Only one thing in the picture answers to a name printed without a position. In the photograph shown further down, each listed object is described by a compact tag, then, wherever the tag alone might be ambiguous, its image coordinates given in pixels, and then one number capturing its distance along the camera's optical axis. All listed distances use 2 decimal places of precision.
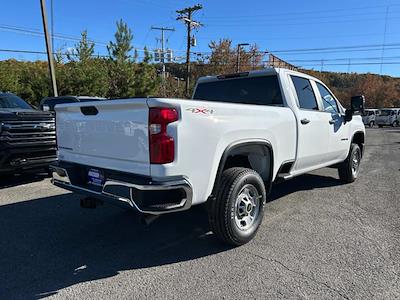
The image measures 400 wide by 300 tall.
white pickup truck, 3.32
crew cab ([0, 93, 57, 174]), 6.45
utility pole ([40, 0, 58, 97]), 18.05
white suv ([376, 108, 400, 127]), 44.22
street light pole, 47.44
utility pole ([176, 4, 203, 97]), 37.84
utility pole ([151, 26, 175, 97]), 30.24
